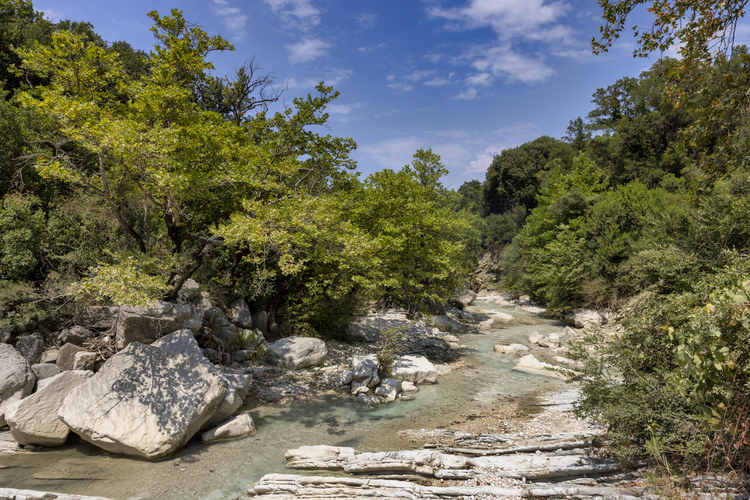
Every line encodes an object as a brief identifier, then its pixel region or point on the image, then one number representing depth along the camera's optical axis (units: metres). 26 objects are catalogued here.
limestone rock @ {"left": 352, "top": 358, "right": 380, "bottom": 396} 11.20
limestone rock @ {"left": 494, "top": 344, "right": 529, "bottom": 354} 16.69
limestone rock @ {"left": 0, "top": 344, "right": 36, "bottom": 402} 7.66
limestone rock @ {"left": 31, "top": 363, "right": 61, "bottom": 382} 8.45
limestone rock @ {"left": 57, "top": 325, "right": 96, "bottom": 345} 9.28
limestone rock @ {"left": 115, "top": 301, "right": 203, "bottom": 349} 9.12
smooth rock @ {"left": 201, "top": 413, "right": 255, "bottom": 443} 8.03
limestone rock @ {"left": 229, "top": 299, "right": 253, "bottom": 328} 13.61
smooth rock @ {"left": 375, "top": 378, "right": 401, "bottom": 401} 11.05
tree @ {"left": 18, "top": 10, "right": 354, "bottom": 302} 8.52
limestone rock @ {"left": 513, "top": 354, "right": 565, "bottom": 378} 13.31
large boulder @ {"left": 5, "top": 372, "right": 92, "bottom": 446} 7.02
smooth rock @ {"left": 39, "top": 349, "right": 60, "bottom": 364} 8.83
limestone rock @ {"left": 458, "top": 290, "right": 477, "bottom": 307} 30.08
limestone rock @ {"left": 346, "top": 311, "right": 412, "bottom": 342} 16.97
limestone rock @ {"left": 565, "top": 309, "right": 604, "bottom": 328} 20.77
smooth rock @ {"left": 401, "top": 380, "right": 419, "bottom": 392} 11.80
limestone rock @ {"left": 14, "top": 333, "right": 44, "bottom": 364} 8.64
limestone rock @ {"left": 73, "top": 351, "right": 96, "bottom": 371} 8.84
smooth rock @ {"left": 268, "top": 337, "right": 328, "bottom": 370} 12.76
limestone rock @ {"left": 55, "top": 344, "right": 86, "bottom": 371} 8.85
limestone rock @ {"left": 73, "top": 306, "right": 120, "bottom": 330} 9.84
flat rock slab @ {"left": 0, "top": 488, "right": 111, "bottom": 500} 5.56
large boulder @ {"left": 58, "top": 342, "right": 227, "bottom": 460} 7.04
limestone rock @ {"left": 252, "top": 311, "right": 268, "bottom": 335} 14.84
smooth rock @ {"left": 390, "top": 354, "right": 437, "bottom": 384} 12.38
